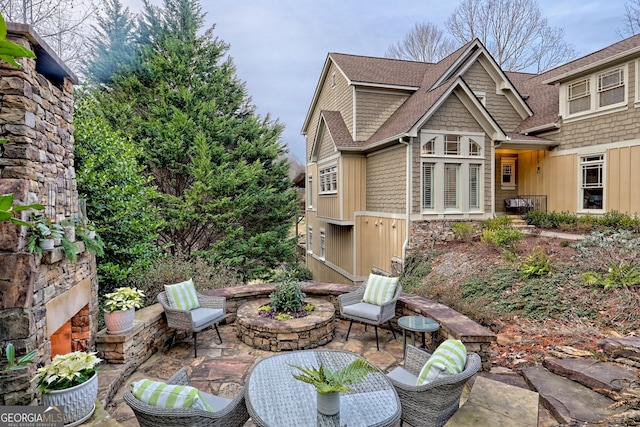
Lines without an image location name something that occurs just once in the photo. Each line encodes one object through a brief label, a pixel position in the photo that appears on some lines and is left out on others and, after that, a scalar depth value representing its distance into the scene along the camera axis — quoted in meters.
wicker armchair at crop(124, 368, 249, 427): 2.40
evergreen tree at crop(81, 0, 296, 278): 12.20
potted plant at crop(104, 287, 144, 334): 4.33
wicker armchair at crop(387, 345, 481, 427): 2.76
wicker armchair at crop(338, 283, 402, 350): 5.26
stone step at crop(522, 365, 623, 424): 3.01
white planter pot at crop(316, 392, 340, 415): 2.44
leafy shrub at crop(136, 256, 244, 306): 6.86
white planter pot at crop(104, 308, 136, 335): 4.32
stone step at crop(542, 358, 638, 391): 3.34
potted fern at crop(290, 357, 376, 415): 2.36
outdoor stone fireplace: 2.99
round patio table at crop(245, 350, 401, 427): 2.54
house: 10.15
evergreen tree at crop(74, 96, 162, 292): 6.12
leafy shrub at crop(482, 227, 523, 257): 8.85
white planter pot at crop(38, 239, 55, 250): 3.23
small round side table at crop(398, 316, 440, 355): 4.41
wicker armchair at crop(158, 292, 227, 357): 4.98
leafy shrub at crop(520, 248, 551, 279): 7.03
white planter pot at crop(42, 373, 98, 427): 2.94
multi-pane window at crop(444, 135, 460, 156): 10.23
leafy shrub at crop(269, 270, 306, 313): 5.79
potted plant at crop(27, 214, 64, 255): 3.16
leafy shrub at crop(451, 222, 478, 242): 10.12
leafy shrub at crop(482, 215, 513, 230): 10.08
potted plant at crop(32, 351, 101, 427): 2.95
